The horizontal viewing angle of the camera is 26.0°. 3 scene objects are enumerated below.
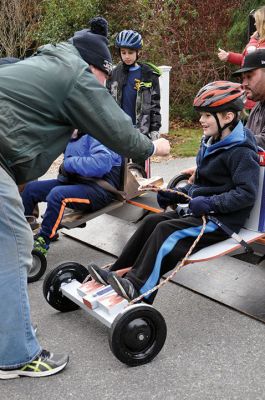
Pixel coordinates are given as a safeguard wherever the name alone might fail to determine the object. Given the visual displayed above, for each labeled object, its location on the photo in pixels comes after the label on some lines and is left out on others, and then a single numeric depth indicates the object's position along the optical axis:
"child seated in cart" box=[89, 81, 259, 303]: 3.35
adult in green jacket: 2.71
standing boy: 6.45
